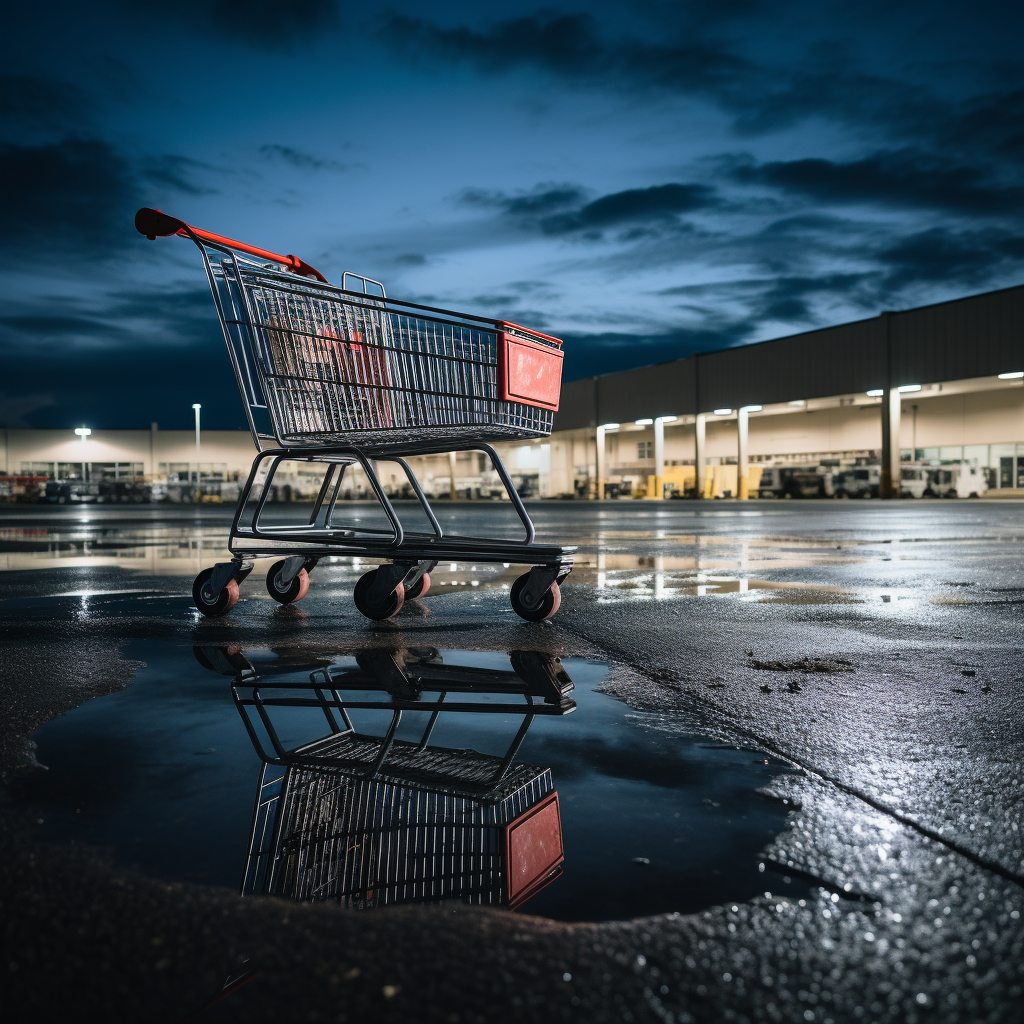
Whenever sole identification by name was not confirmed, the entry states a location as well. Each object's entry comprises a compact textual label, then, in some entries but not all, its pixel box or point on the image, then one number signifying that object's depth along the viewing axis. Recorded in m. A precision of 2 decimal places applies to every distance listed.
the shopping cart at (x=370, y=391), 4.43
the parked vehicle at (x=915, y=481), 35.88
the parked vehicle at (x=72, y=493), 49.09
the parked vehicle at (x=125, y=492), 52.91
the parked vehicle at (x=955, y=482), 36.72
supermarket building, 33.88
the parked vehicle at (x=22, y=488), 57.72
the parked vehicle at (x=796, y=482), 39.59
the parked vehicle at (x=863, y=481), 37.62
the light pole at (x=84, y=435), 66.25
